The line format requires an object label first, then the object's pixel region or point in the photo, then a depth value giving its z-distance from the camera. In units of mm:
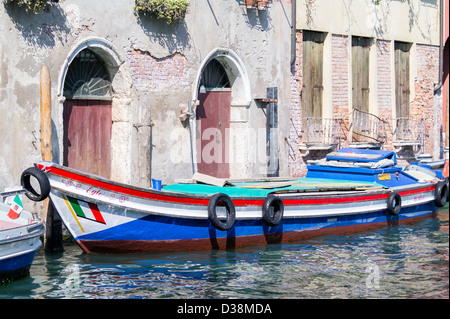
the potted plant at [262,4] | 14391
